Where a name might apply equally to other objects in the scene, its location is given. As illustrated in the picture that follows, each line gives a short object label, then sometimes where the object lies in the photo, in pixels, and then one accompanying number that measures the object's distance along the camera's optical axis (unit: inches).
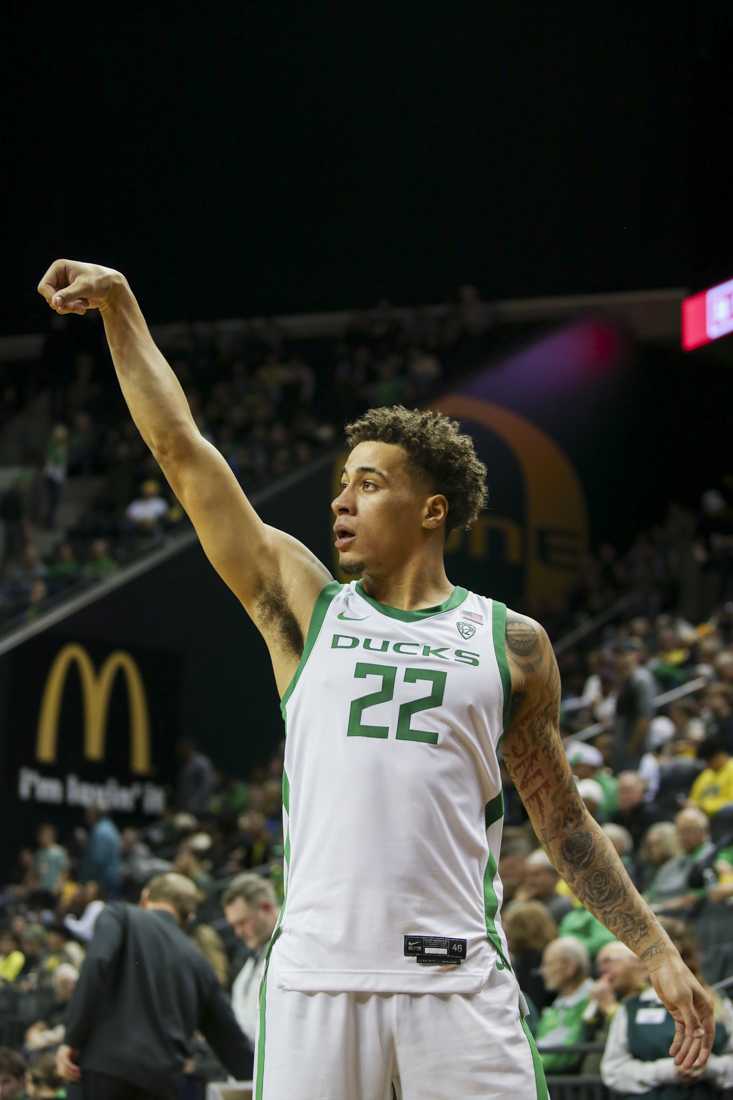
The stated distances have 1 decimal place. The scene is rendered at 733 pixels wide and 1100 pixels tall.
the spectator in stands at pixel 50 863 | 647.8
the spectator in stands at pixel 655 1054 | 267.0
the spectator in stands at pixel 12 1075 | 313.4
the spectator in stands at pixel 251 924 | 305.7
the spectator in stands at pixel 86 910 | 506.0
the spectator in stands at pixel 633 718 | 542.9
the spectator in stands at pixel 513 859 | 395.9
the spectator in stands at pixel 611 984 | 298.0
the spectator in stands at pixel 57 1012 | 414.3
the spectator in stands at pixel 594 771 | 471.5
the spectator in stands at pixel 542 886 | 375.2
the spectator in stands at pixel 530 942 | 327.3
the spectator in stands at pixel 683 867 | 362.3
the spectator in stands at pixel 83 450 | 903.7
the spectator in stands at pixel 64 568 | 778.8
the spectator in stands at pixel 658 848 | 390.0
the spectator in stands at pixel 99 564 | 781.3
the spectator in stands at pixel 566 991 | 309.3
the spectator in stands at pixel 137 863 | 593.6
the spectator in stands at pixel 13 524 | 834.8
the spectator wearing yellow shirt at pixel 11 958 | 490.9
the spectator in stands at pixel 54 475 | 869.8
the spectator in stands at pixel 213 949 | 364.2
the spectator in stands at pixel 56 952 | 462.9
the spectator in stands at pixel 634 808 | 451.8
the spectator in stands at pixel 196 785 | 735.1
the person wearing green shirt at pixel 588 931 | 346.9
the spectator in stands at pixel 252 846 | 588.4
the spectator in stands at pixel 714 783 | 447.8
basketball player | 126.2
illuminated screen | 532.4
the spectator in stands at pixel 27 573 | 783.1
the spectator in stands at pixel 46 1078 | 358.6
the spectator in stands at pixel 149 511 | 806.5
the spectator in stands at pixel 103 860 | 613.0
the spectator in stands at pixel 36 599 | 748.3
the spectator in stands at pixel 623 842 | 373.7
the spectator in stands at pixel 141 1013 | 265.6
